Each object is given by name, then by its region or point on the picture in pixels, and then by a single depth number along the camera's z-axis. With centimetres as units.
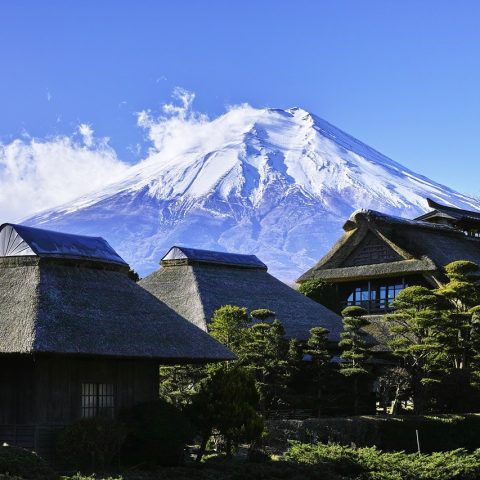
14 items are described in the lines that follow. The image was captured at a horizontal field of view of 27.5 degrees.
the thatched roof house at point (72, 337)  2512
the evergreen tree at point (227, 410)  2669
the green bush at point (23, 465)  1930
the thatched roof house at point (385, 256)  4853
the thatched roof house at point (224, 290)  4125
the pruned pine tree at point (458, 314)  3666
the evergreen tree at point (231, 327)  3569
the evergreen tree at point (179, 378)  3369
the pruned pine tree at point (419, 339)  3628
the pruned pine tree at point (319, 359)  3662
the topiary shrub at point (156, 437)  2577
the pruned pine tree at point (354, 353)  3659
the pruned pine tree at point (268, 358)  3497
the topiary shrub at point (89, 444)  2486
